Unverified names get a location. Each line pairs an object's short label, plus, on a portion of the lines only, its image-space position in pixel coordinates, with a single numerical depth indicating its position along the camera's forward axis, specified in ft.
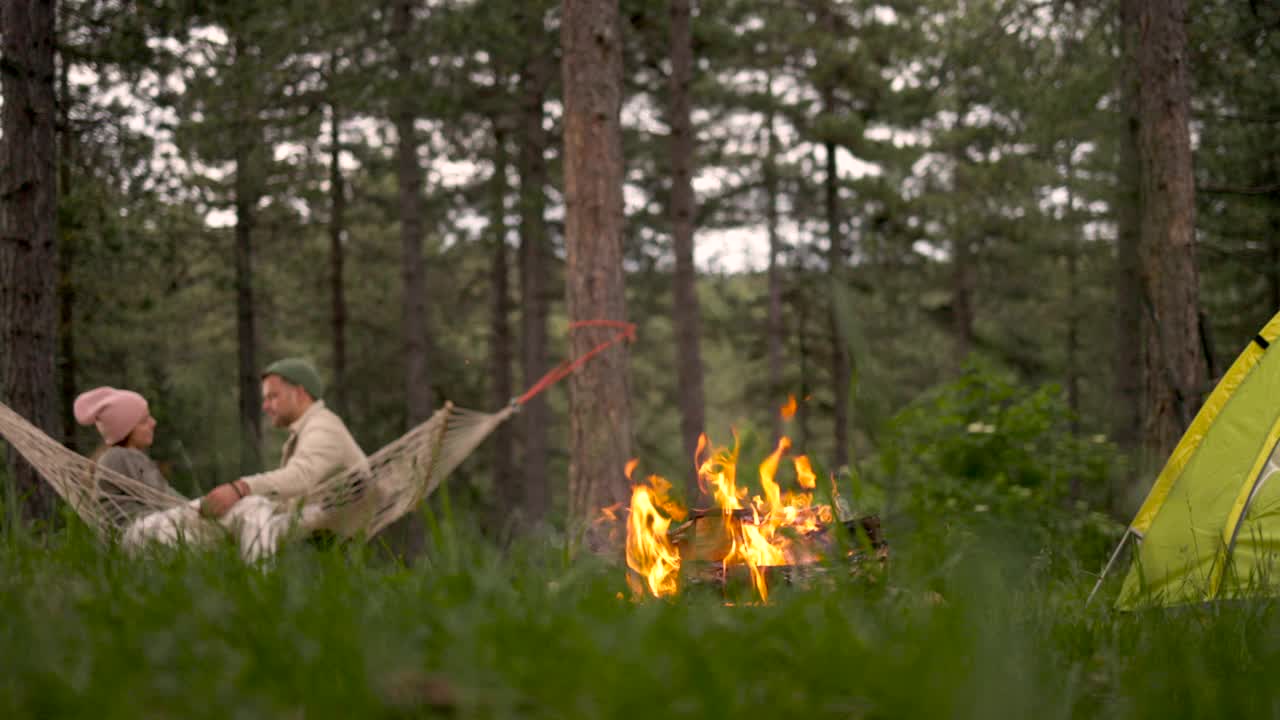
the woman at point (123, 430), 14.21
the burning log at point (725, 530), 10.44
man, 14.42
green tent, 12.07
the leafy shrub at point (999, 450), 26.86
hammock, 12.44
